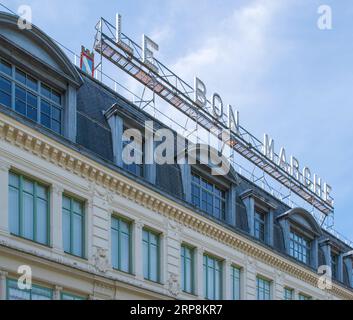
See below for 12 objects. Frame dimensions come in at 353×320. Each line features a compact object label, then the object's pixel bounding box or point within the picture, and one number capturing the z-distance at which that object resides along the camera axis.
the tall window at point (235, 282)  37.50
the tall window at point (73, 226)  28.27
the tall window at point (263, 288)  39.53
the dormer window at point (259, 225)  41.09
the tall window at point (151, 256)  32.03
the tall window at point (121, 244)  30.52
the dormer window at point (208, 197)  36.56
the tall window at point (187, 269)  34.12
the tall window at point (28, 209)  26.25
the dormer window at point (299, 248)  44.62
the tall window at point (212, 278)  35.66
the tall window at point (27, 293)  25.34
